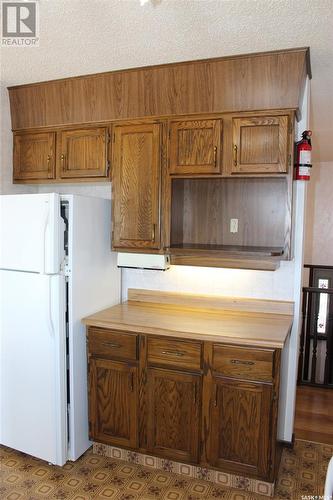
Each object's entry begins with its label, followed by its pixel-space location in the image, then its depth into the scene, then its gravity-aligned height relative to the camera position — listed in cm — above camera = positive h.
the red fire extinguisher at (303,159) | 241 +43
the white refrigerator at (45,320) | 237 -64
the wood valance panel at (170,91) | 224 +88
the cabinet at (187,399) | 215 -107
